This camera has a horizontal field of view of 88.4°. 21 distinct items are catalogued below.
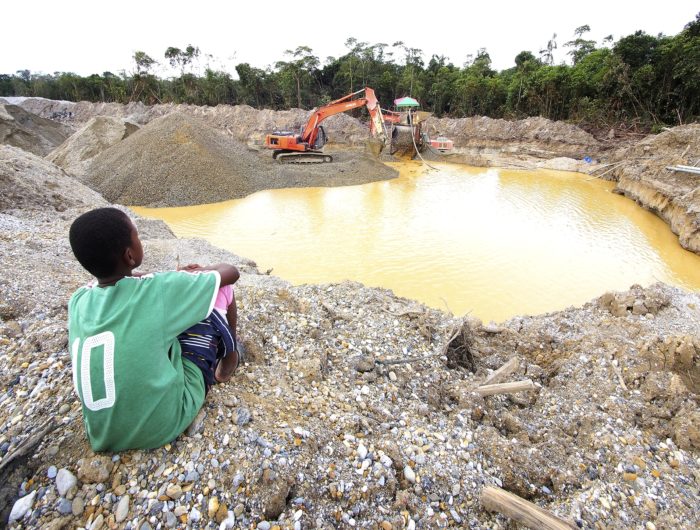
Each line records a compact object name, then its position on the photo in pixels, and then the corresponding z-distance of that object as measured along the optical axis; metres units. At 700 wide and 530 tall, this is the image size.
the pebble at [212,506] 1.44
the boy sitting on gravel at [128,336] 1.39
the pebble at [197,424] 1.69
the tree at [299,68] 28.69
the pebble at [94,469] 1.46
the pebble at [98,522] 1.36
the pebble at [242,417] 1.80
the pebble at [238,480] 1.53
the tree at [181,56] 34.22
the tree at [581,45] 26.36
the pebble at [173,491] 1.46
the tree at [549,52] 28.65
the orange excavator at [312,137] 14.32
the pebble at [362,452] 1.79
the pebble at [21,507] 1.35
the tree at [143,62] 33.42
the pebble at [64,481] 1.42
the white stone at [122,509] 1.39
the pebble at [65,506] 1.38
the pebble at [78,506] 1.39
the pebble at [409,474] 1.77
